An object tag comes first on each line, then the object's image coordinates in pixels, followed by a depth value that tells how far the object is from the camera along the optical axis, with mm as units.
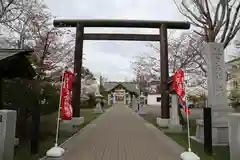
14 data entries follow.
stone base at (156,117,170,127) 9775
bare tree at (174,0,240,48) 8292
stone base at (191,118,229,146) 5709
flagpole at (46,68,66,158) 3331
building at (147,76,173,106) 42639
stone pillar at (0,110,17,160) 3458
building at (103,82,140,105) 42323
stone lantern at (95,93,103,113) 19959
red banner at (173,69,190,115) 4456
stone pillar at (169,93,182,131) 8416
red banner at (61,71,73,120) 4587
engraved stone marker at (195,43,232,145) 5747
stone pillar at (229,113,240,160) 3841
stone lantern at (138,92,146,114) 18845
